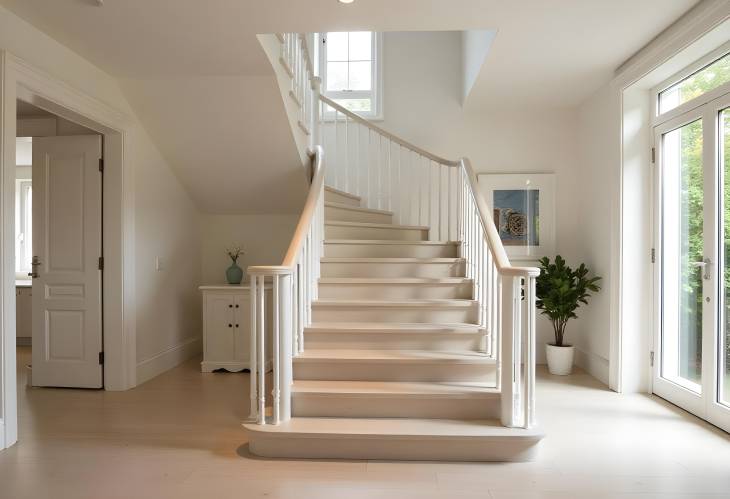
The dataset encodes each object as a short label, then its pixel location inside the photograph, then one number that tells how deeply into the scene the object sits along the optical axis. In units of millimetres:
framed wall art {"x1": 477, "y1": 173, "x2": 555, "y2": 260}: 5453
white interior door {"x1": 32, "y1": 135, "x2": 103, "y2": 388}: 4336
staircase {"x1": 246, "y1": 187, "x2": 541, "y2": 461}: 2859
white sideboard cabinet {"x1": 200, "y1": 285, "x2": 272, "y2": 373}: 4957
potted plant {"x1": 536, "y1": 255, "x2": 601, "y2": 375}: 4746
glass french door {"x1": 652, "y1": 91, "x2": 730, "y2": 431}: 3346
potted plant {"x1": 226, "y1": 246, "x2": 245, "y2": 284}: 5242
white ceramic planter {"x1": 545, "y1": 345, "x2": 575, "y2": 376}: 4844
